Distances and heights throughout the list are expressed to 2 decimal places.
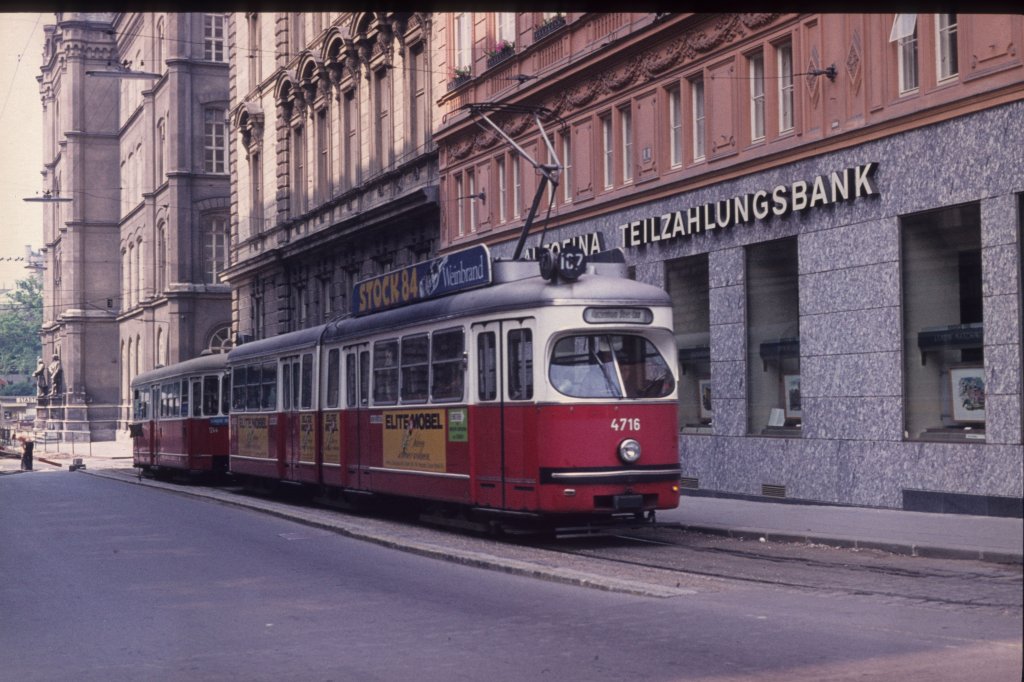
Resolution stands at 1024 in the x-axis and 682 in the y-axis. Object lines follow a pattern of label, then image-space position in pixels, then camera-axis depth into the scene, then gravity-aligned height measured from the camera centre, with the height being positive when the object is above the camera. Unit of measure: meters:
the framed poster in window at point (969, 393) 16.39 +0.03
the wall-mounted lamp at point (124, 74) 36.92 +9.53
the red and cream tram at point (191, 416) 31.88 -0.35
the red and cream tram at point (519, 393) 14.12 +0.07
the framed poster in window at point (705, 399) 22.92 -0.02
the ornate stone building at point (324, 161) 37.22 +7.77
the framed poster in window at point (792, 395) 20.56 +0.03
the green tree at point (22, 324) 109.69 +6.55
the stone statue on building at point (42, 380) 94.25 +1.64
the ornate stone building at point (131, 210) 74.69 +11.92
